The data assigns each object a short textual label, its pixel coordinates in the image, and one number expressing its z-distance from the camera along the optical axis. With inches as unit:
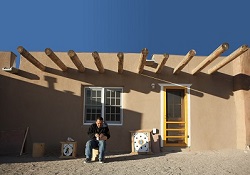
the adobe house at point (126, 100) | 324.5
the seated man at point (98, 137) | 255.2
